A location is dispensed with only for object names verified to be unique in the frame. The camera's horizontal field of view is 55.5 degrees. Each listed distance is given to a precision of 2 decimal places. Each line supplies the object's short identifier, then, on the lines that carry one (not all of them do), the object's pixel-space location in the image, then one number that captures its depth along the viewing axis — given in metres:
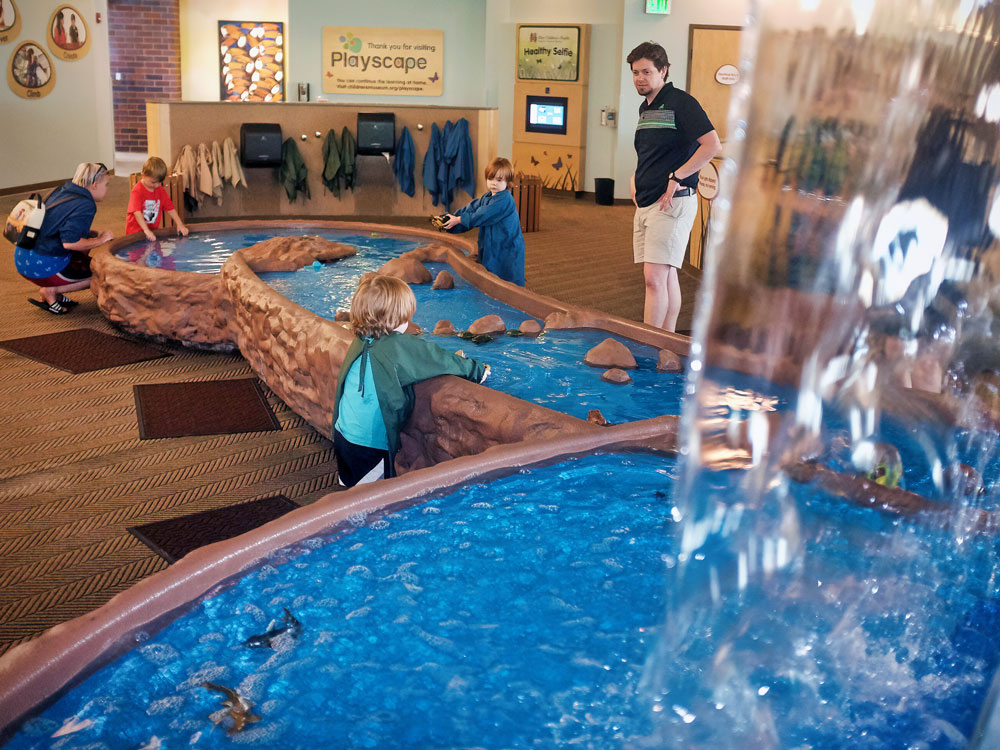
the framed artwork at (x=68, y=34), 12.02
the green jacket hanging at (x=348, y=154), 10.45
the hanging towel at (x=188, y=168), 9.72
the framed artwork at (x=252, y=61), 14.89
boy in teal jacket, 3.42
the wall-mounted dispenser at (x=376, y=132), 10.40
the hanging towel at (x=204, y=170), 9.80
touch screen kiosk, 12.70
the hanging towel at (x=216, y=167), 9.90
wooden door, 11.23
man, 4.88
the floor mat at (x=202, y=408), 4.39
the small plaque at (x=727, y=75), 11.01
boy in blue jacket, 5.90
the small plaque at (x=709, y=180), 7.85
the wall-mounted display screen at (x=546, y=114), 13.00
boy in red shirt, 7.05
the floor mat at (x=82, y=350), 5.32
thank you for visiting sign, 13.94
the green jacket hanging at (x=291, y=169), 10.30
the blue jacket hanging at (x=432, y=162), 10.52
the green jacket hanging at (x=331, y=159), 10.40
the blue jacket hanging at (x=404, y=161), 10.58
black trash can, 12.49
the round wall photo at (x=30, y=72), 11.38
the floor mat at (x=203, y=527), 3.21
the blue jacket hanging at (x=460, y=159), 10.36
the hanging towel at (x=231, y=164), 9.95
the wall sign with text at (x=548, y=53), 12.66
